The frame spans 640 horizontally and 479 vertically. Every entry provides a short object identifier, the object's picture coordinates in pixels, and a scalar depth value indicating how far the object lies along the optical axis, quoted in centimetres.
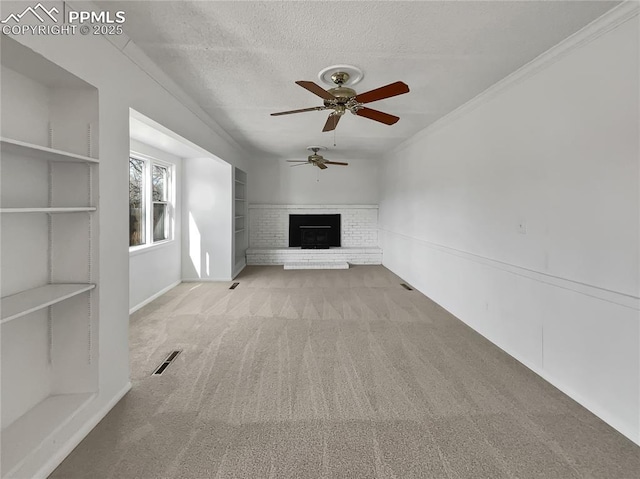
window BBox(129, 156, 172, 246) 462
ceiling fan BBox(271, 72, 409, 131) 241
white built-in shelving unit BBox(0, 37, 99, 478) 174
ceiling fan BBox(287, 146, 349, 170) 642
